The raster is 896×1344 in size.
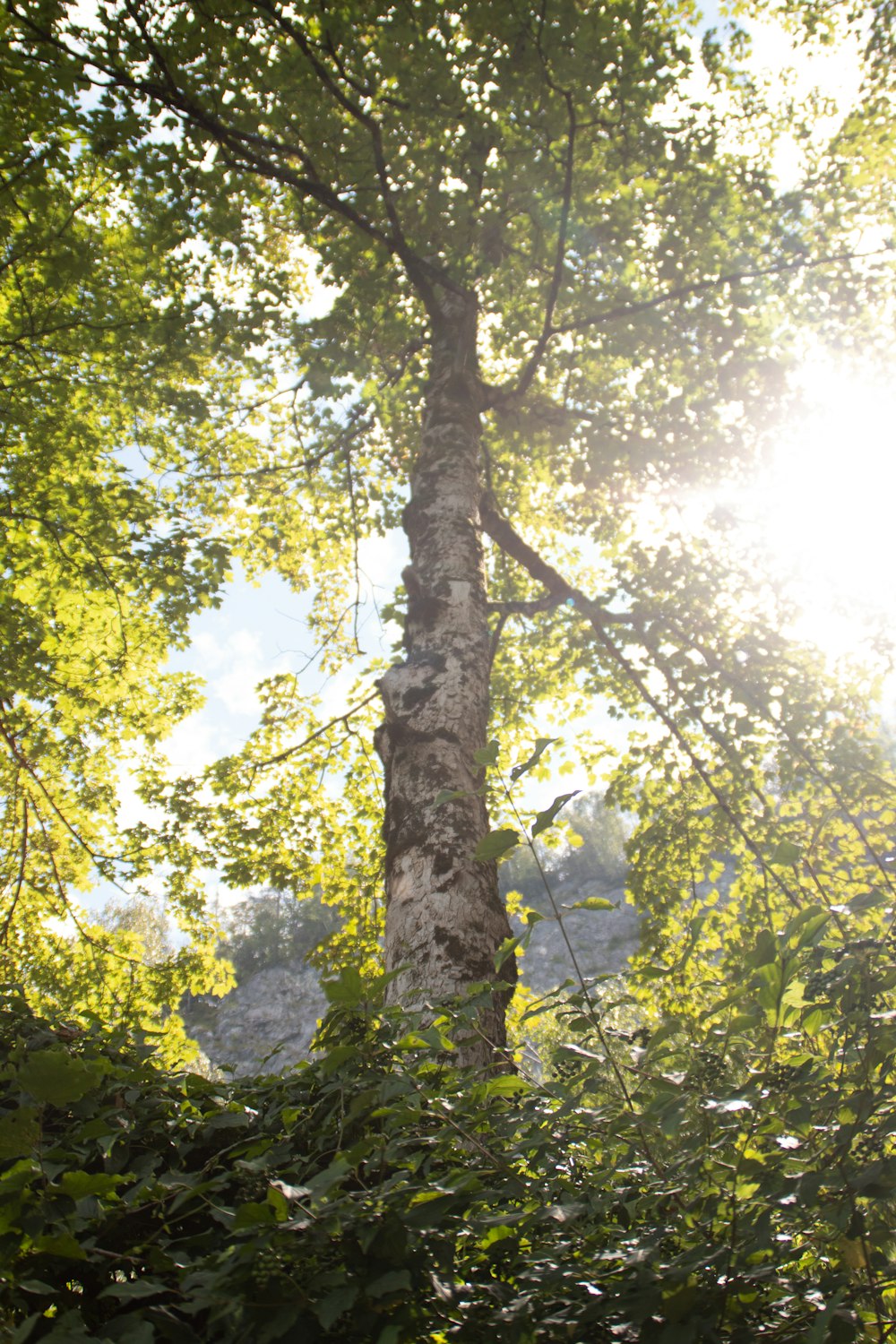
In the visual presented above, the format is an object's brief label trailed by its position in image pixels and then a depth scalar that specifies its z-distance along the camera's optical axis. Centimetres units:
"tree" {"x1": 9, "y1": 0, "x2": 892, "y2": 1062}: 464
